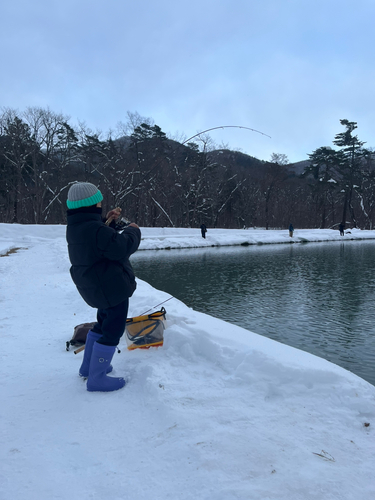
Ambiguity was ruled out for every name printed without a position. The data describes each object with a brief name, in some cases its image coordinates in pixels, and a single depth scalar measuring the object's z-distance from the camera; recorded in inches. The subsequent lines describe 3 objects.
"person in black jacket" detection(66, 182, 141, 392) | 114.7
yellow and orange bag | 154.9
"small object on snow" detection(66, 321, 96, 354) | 167.0
